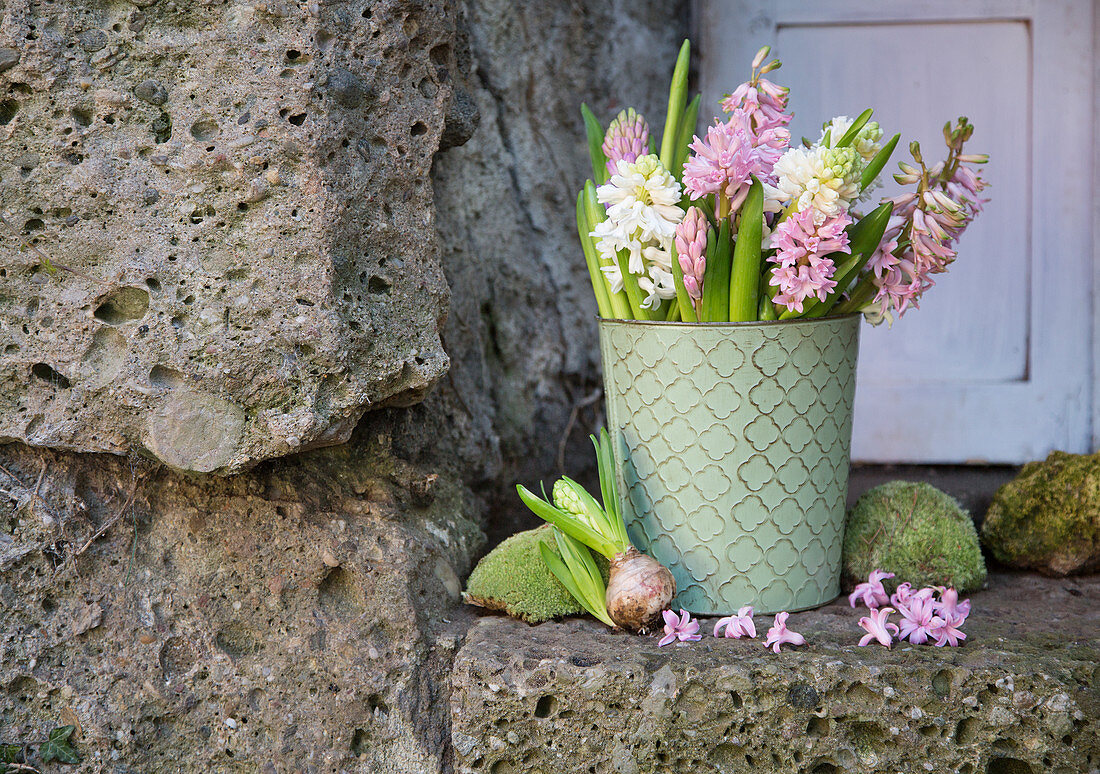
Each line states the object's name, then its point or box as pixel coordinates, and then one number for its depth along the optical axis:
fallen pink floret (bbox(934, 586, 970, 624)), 1.38
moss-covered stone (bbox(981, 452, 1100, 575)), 1.65
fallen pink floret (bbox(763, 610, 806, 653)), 1.35
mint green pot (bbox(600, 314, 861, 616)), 1.42
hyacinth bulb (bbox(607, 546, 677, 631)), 1.38
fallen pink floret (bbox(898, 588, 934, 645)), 1.38
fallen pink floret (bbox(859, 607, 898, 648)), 1.36
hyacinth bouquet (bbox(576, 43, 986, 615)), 1.31
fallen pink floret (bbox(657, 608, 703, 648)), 1.39
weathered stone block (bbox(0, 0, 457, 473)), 1.35
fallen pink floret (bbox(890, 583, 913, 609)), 1.43
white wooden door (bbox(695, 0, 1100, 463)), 2.22
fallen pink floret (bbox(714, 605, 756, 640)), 1.40
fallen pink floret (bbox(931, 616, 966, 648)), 1.36
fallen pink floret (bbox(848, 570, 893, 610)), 1.50
